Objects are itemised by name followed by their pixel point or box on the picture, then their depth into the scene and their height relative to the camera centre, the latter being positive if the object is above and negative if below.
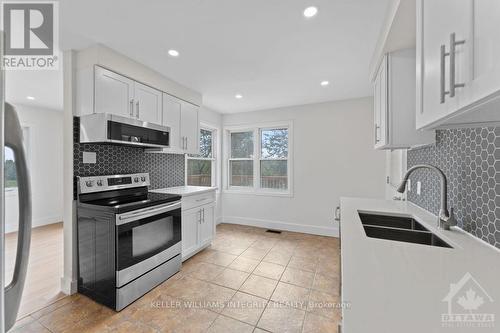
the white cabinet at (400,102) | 1.62 +0.51
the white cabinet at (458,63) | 0.47 +0.29
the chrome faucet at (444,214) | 1.19 -0.29
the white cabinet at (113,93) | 2.05 +0.76
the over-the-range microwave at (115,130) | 1.92 +0.35
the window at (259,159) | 4.26 +0.12
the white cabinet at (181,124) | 2.83 +0.60
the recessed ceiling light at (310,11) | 1.56 +1.19
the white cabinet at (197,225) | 2.69 -0.86
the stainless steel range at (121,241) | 1.83 -0.75
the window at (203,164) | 3.90 +0.01
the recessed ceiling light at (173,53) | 2.19 +1.21
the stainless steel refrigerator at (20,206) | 0.50 -0.12
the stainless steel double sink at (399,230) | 1.23 -0.45
